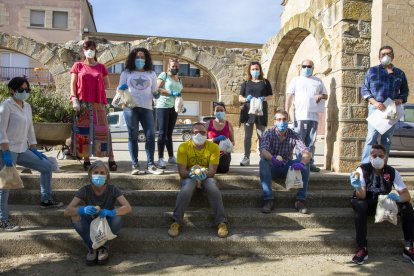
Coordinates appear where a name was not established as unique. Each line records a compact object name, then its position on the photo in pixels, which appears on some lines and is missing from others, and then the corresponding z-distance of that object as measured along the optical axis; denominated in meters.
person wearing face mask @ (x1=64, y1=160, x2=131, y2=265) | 3.71
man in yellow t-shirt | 4.14
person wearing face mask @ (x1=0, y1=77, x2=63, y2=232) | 3.99
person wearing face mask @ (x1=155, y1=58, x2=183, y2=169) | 5.59
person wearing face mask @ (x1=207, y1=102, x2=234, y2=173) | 5.17
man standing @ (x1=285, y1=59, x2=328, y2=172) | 5.62
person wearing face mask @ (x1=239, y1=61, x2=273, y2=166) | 6.22
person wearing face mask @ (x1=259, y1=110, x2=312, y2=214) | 4.52
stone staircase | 3.99
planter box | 5.73
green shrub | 5.98
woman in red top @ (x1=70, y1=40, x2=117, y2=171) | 5.19
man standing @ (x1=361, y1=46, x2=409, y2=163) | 4.96
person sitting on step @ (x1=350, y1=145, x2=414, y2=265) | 3.93
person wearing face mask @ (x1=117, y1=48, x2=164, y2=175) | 5.16
